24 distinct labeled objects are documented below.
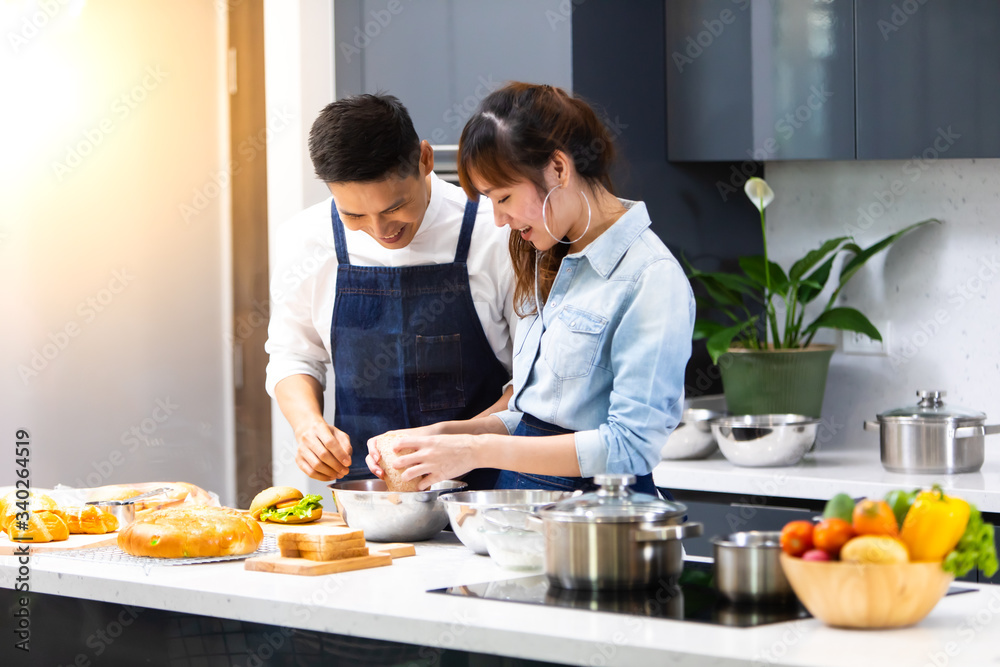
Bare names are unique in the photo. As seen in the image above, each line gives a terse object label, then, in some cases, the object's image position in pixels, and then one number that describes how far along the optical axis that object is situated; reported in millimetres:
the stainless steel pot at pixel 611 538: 2974
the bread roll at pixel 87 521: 3484
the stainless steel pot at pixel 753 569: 2904
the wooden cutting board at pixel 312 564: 3138
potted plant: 4527
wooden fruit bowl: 2761
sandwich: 3536
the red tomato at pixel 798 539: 2831
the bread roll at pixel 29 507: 3458
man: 3755
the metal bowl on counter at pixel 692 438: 4448
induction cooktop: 2864
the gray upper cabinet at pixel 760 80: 4410
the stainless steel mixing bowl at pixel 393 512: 3354
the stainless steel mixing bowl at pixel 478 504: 3216
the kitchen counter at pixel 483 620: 2730
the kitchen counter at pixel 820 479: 4047
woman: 3174
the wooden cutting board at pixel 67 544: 3358
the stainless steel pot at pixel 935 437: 4165
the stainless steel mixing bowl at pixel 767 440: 4290
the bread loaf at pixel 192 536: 3250
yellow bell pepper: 2790
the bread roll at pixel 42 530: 3399
